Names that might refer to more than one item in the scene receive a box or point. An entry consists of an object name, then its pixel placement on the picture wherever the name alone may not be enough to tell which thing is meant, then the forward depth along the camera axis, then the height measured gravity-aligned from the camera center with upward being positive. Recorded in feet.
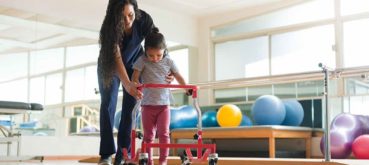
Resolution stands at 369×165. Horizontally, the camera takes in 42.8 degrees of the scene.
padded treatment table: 15.24 +0.23
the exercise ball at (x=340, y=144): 17.37 -0.96
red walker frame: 7.88 -0.54
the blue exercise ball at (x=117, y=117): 22.06 -0.04
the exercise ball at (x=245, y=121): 21.63 -0.16
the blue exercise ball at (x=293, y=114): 20.88 +0.17
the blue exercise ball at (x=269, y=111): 19.74 +0.28
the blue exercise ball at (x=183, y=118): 22.30 -0.04
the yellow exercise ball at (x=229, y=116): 20.85 +0.06
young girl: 8.34 +0.37
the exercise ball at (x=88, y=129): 22.69 -0.60
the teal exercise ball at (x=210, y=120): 22.54 -0.13
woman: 7.86 +0.94
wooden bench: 18.98 -0.66
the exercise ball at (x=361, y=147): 16.70 -1.03
